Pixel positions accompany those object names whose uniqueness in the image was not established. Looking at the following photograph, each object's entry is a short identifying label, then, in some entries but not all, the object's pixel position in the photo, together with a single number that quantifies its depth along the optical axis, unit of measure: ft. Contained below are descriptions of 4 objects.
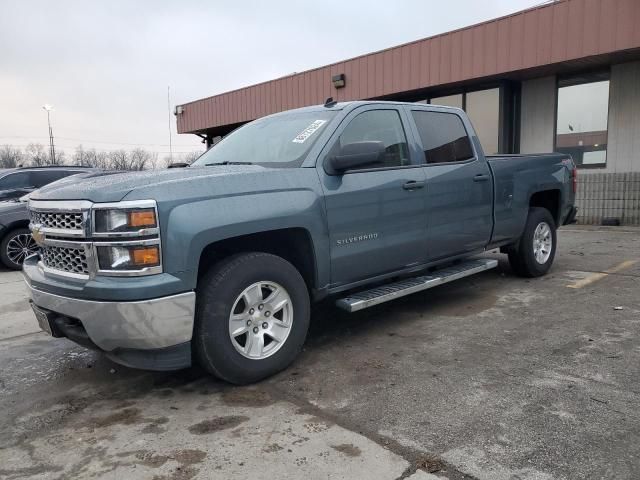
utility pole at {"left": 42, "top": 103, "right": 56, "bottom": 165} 138.02
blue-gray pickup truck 9.83
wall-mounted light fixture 48.49
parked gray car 28.40
